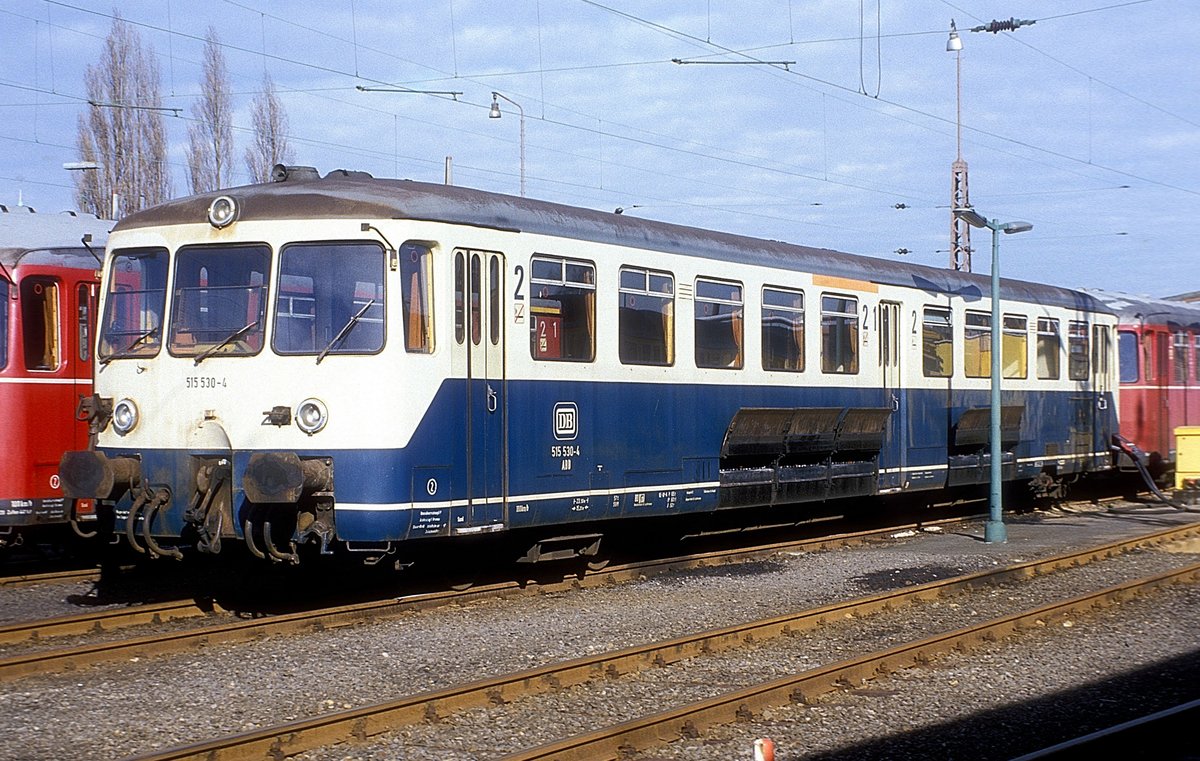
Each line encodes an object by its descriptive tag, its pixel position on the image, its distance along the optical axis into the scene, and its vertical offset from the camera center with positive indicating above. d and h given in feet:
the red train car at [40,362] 42.93 +1.92
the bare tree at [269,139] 115.44 +24.08
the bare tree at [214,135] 111.34 +23.59
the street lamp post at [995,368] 55.67 +1.88
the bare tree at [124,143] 110.32 +22.83
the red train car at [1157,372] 77.77 +2.39
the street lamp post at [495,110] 99.12 +22.61
